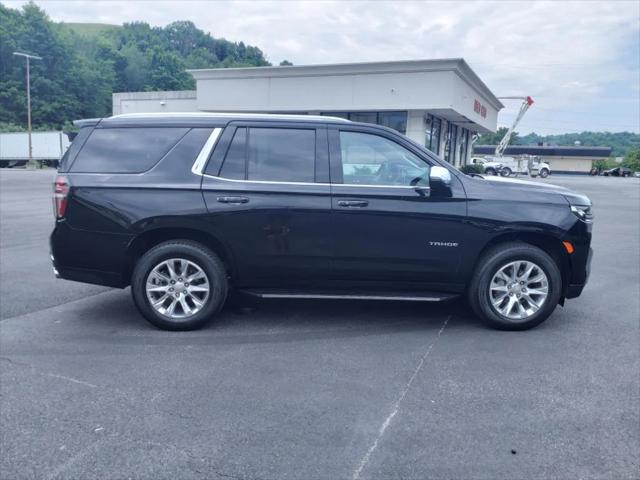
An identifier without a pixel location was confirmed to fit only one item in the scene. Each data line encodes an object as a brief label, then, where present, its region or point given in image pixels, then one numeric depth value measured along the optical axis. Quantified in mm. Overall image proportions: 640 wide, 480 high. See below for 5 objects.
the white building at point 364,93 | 29719
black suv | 5133
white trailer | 46031
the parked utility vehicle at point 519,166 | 57906
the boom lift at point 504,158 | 56469
